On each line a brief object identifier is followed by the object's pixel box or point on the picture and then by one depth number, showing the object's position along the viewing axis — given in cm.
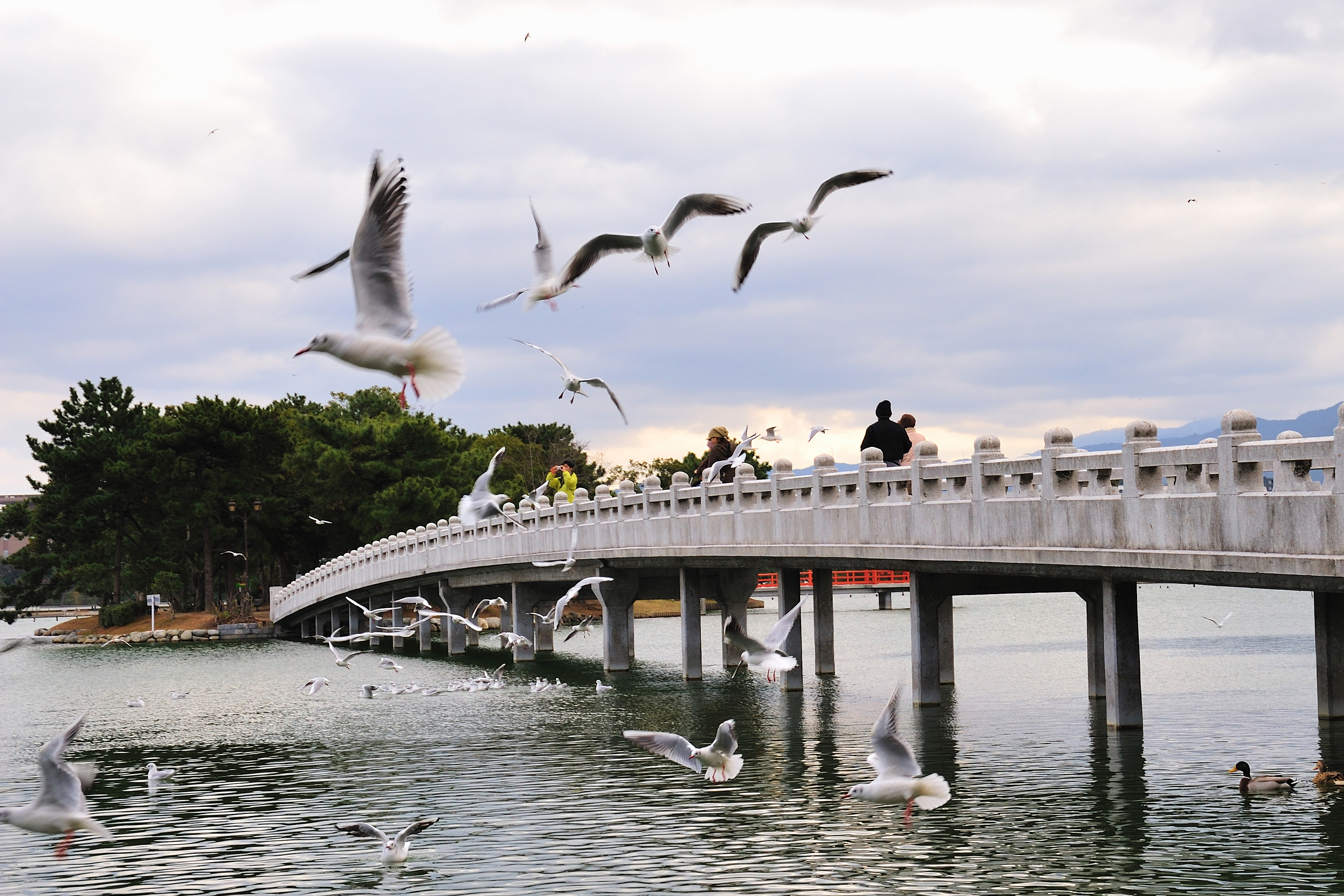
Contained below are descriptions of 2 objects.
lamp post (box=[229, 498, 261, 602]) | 6775
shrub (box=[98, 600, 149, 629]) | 7312
